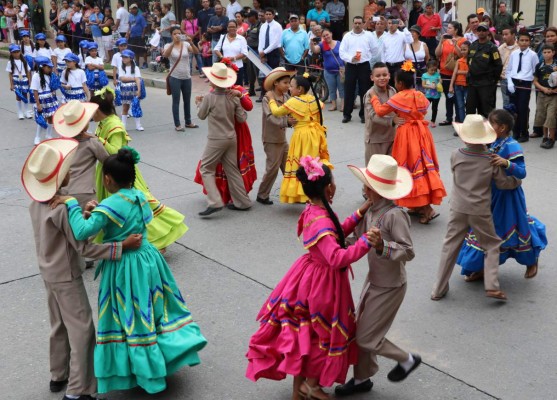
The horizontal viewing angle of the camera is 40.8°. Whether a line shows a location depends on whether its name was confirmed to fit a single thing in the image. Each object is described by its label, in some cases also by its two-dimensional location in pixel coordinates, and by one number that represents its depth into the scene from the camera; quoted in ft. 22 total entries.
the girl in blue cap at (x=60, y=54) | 51.65
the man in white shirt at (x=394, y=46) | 46.21
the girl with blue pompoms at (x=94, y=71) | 46.98
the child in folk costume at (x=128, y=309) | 15.71
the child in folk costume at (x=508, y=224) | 20.45
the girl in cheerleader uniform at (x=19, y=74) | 48.56
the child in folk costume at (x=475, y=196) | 20.04
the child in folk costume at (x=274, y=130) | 28.66
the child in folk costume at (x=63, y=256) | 15.24
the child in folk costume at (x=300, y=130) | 28.19
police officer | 39.68
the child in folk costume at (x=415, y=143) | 26.99
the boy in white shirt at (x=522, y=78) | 39.06
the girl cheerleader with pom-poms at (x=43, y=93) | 42.55
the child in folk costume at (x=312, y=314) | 14.97
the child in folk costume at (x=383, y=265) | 15.25
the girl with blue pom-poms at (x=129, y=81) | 44.78
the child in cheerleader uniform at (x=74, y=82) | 43.42
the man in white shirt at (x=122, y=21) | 74.23
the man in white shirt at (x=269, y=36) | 52.54
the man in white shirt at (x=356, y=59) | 45.93
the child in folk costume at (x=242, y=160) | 29.53
